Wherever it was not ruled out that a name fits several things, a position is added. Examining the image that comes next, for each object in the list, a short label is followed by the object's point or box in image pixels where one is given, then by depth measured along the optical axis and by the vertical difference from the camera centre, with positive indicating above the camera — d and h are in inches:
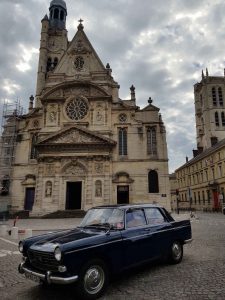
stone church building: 1135.6 +251.5
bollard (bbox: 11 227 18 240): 498.3 -63.6
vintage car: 176.7 -37.0
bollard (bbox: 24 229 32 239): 506.3 -63.1
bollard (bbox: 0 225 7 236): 557.5 -65.0
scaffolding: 1210.6 +274.2
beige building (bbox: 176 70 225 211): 1585.8 +307.6
